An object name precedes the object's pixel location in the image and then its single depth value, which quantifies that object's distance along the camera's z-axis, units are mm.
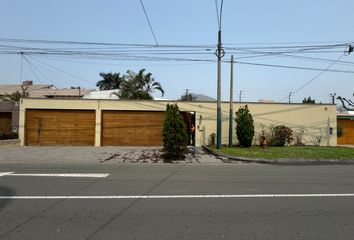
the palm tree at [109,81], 67562
